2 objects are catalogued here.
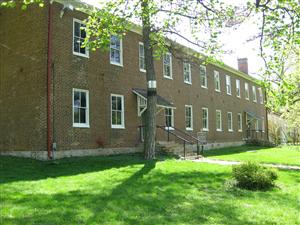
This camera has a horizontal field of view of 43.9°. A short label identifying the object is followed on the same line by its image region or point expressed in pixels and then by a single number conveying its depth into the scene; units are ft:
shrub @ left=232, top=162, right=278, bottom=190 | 32.94
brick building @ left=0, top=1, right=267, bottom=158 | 48.85
